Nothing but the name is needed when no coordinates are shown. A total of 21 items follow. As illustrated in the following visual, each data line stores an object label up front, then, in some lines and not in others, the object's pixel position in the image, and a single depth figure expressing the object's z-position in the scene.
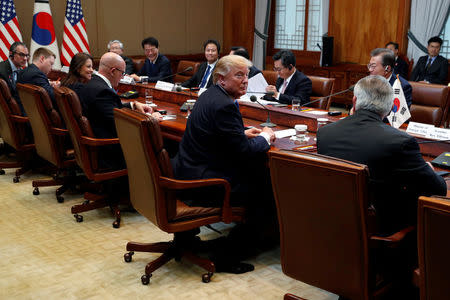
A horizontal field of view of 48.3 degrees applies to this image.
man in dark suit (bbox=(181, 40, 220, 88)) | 5.84
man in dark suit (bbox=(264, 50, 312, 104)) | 4.68
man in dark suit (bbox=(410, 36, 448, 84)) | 7.37
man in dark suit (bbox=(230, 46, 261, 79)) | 5.26
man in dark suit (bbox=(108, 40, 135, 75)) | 6.81
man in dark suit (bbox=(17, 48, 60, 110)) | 4.50
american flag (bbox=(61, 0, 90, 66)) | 7.94
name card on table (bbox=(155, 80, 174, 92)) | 5.05
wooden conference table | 2.86
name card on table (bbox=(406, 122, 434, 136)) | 3.08
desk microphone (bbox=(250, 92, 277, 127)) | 3.65
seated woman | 4.07
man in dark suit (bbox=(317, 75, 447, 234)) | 1.97
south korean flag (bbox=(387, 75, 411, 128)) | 3.23
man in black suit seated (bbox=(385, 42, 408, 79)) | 7.83
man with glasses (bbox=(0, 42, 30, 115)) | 4.97
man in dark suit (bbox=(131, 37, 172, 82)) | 6.66
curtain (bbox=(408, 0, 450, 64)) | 7.66
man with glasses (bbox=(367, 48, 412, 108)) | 3.88
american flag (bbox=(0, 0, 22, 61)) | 7.23
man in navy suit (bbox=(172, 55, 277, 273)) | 2.65
